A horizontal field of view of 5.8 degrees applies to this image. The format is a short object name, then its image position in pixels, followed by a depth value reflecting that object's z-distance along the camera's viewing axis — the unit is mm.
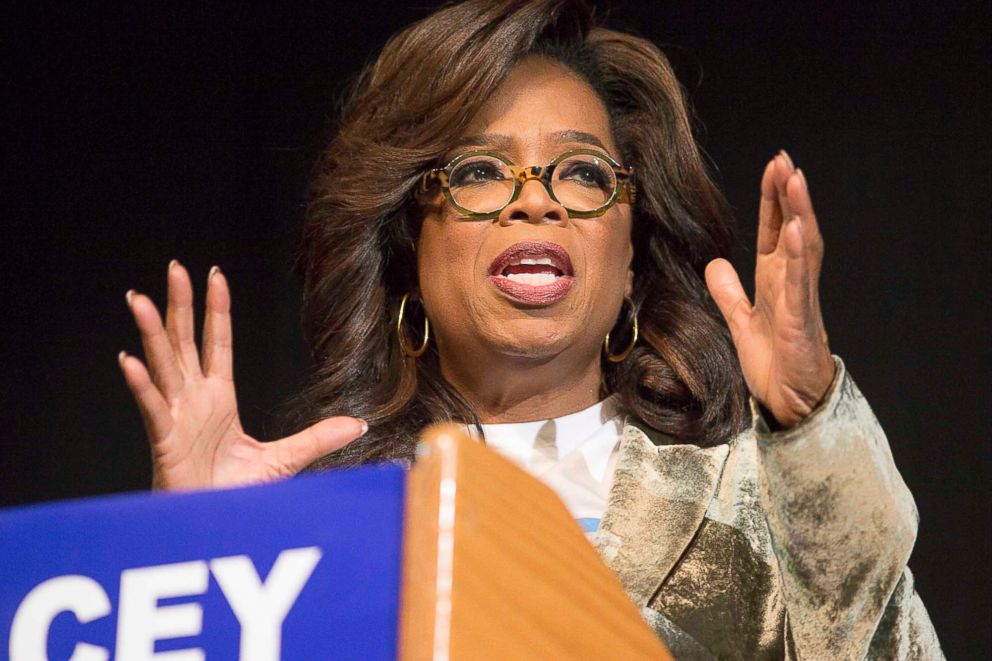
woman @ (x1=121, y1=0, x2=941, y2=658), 5895
